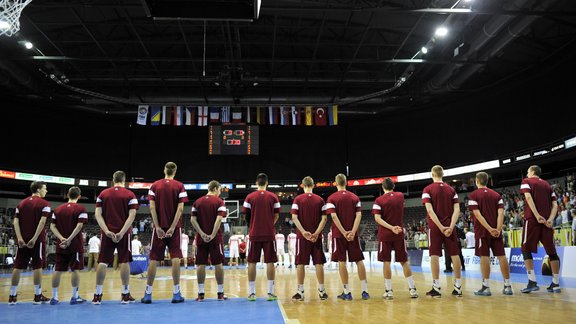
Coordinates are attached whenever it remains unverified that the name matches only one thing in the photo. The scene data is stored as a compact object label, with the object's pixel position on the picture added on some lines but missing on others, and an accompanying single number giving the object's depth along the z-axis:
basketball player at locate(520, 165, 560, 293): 7.99
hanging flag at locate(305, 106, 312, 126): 28.52
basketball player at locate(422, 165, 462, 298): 7.63
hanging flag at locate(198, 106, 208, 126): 28.45
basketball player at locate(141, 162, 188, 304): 7.31
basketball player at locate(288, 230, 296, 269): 22.12
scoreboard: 29.75
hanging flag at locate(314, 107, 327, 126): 28.58
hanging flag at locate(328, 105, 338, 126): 28.45
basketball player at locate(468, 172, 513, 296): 7.87
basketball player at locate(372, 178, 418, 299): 7.64
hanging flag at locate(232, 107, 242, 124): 29.36
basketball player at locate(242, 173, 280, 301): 7.49
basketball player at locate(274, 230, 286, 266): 23.02
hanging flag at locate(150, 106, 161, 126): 28.08
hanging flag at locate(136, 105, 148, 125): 27.67
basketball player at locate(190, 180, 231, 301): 7.57
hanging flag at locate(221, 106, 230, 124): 29.11
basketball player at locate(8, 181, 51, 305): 7.64
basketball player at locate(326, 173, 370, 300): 7.72
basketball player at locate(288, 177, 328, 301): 7.68
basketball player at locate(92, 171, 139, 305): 7.22
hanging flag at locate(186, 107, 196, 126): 28.47
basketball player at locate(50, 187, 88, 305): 7.61
